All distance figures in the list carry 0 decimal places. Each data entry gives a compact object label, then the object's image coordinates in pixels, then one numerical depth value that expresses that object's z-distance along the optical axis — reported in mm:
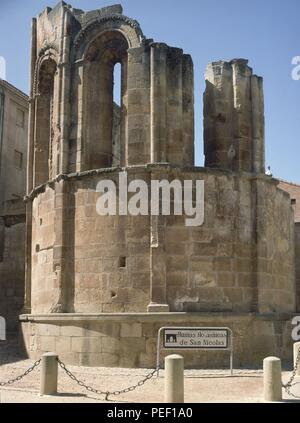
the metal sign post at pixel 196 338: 13414
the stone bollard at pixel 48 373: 10398
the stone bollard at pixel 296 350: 12805
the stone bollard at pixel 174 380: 9472
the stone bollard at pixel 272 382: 9883
